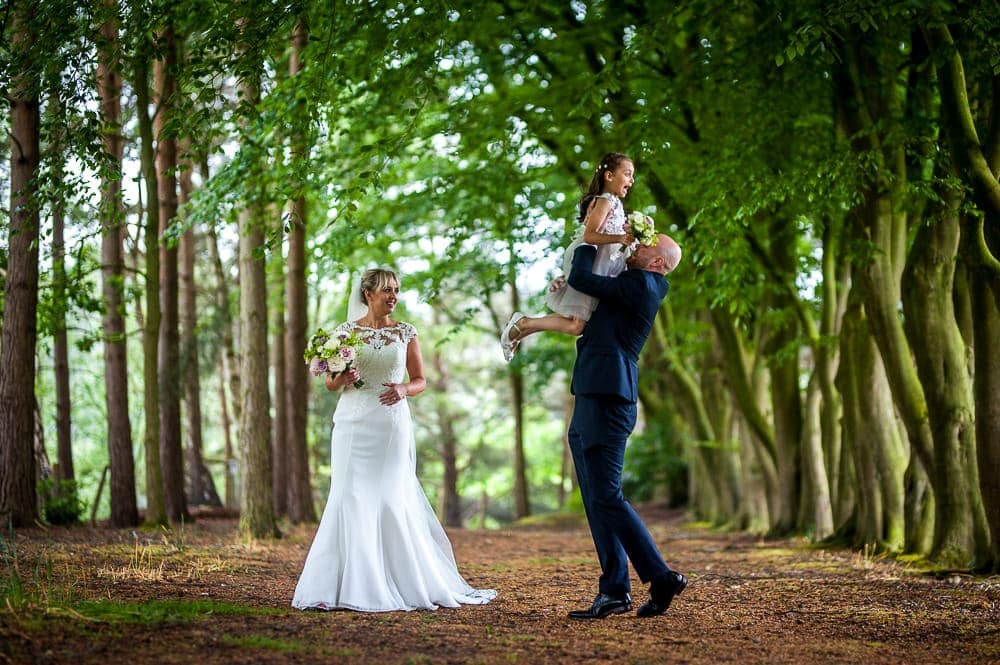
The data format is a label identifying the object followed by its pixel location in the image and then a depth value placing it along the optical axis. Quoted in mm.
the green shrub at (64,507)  12336
